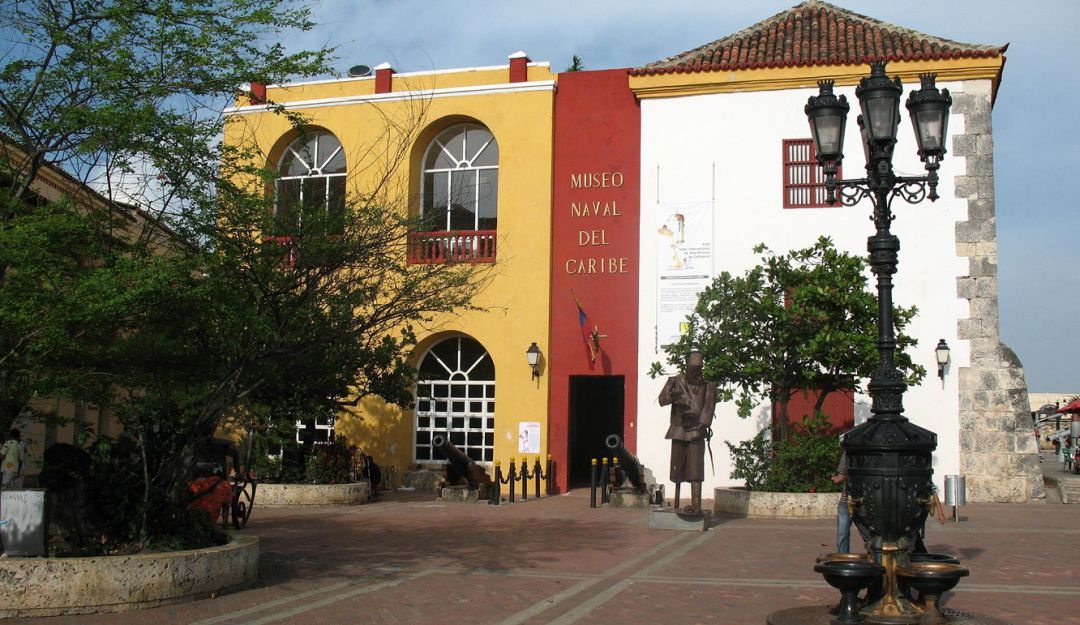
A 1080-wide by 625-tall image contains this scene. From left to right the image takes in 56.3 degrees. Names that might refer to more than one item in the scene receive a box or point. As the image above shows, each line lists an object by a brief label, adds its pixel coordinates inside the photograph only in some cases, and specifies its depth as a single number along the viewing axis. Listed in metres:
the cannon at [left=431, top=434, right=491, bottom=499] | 18.48
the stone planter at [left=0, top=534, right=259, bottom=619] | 7.50
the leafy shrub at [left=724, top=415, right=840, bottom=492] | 15.63
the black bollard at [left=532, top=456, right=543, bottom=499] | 19.05
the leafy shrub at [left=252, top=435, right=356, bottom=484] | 18.02
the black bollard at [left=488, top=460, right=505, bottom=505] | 17.94
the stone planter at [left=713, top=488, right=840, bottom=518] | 15.19
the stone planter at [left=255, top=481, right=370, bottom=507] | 17.47
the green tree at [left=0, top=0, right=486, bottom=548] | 8.05
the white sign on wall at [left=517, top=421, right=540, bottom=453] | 20.41
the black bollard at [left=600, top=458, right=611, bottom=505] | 17.70
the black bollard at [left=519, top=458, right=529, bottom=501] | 18.67
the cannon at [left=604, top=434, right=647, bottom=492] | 17.22
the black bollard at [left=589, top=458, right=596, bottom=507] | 17.39
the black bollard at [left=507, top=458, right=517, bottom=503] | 18.17
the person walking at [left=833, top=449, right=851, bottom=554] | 9.59
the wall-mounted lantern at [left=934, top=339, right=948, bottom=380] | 18.55
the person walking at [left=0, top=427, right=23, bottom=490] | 14.40
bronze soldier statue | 13.55
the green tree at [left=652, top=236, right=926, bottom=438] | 15.27
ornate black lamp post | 7.06
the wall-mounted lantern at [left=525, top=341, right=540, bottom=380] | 20.17
